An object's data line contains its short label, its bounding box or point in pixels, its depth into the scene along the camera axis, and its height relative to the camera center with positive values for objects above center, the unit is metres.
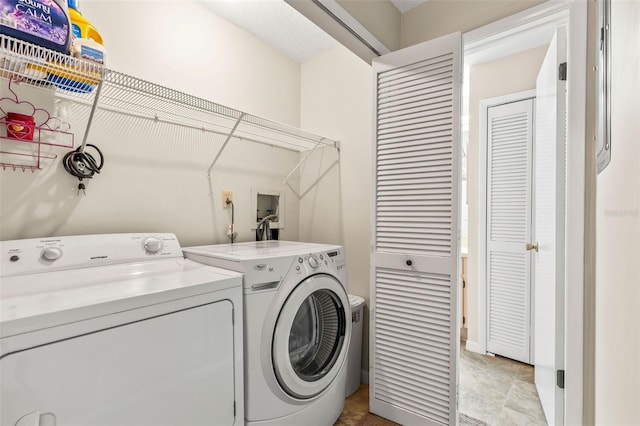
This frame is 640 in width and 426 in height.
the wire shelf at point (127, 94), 1.06 +0.58
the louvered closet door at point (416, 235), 1.61 -0.11
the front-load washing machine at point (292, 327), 1.31 -0.59
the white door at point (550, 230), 1.49 -0.07
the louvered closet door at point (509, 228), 2.46 -0.08
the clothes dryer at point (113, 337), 0.77 -0.38
